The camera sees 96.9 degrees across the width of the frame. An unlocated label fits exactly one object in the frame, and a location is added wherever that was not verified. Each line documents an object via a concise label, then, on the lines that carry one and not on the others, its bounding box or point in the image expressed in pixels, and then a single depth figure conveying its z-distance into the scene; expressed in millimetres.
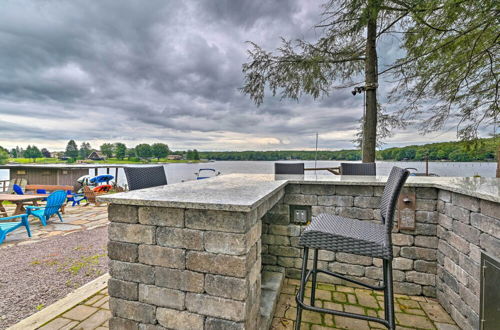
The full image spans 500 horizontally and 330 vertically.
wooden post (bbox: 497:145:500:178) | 3581
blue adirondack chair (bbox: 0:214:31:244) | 3829
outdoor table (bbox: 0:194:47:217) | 4992
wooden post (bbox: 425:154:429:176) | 5302
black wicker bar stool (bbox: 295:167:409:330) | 1239
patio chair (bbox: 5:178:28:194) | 9312
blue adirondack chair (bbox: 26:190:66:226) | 4883
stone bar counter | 1195
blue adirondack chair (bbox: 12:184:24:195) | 6795
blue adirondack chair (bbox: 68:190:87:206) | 7588
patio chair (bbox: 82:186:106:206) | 7379
